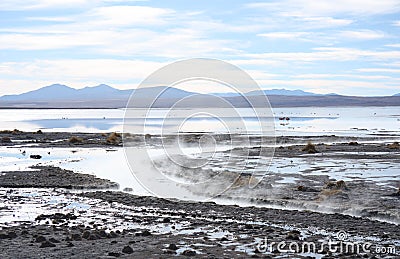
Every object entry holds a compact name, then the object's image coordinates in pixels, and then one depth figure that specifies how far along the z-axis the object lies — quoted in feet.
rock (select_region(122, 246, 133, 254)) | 41.59
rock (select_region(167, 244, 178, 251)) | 42.70
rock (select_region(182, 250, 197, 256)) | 40.93
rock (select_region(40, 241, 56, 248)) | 43.22
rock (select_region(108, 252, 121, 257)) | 40.88
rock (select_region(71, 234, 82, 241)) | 45.88
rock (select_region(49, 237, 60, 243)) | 44.71
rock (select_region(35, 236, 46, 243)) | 44.78
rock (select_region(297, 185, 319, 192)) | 73.77
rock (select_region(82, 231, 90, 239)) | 46.34
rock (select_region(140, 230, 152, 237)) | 47.81
